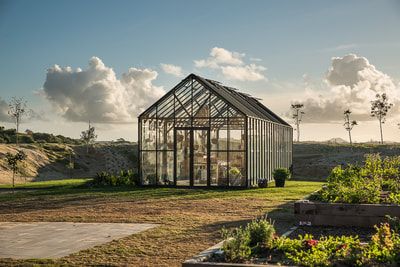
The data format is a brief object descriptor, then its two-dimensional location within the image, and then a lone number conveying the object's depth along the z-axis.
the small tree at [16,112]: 53.12
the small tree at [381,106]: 65.50
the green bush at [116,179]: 24.83
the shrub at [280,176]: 24.27
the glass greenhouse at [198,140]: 23.11
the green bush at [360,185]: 11.46
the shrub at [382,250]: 6.32
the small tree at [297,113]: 69.94
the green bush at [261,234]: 7.38
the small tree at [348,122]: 68.59
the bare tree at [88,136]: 53.94
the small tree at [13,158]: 22.28
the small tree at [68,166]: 44.96
